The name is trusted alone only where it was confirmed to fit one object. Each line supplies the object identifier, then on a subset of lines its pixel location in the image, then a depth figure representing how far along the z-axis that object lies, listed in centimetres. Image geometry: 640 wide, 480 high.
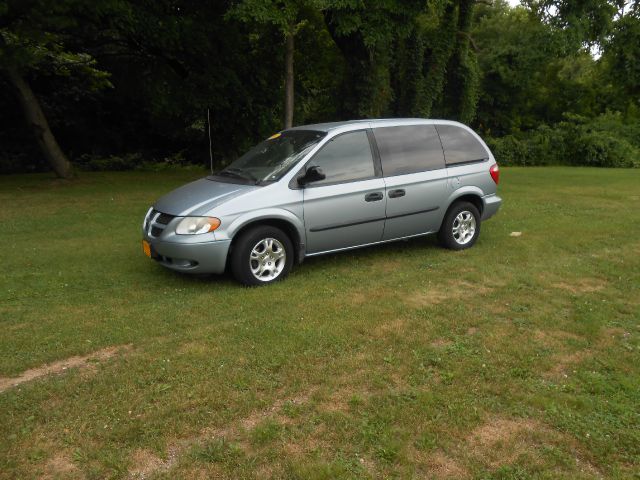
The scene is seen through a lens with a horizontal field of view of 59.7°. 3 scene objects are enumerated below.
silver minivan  577
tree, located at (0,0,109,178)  1193
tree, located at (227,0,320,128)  1259
